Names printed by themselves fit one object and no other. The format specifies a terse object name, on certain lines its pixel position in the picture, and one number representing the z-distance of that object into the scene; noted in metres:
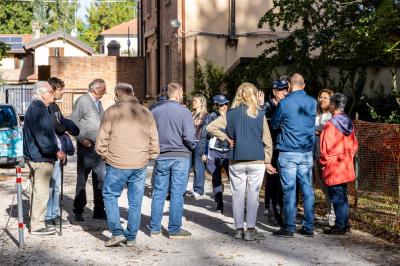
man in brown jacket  7.96
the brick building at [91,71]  34.06
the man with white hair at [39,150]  8.62
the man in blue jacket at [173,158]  8.63
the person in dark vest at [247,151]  8.38
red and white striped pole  8.05
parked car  17.89
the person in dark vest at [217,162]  10.73
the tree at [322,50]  14.57
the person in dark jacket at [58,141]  9.11
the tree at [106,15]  89.75
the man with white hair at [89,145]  9.70
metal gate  44.47
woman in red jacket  8.88
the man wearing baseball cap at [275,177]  9.20
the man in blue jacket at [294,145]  8.57
